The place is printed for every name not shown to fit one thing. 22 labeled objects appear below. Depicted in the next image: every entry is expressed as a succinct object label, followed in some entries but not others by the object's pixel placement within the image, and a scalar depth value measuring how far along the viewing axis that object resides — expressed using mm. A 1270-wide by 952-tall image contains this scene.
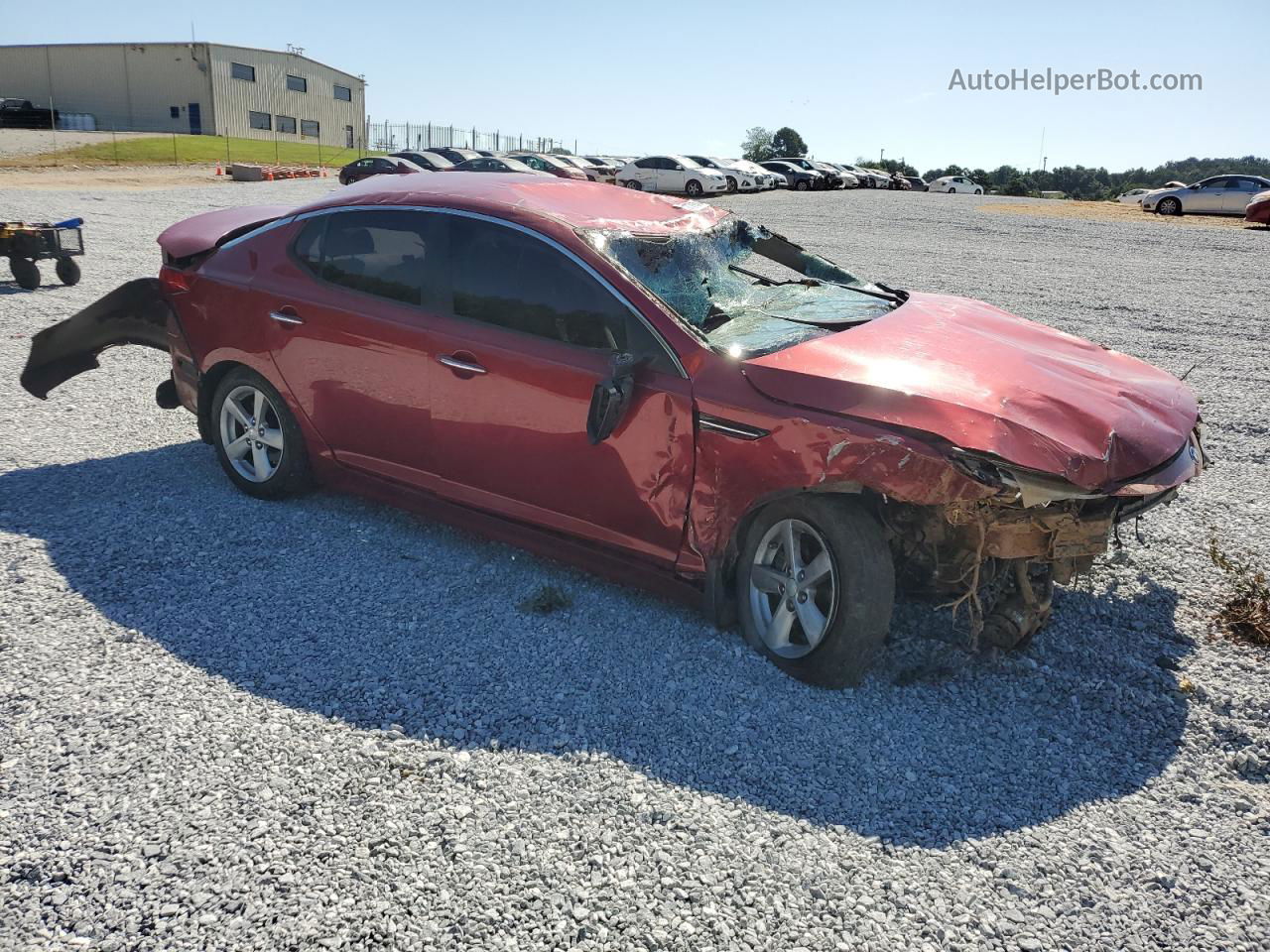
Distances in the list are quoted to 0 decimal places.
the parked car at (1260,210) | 24688
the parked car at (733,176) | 36062
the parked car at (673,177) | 33844
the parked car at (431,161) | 31091
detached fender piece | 5746
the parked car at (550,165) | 31797
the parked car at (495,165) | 28031
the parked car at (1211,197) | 29016
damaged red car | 3533
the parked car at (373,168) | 29547
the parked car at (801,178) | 42125
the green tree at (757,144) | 88188
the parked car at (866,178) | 49375
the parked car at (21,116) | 52812
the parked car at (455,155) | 34472
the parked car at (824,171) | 44031
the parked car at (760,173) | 37750
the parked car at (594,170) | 35988
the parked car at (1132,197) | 39956
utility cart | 11203
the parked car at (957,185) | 49447
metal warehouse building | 58250
